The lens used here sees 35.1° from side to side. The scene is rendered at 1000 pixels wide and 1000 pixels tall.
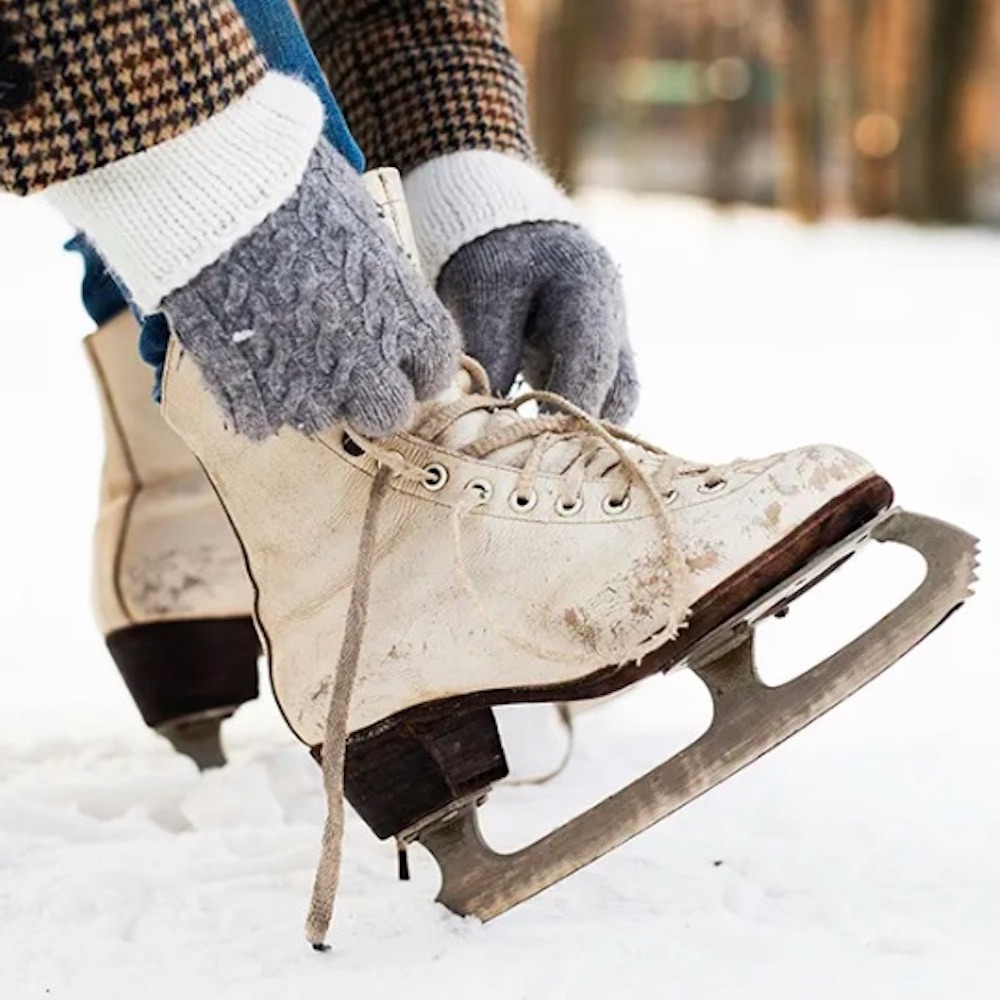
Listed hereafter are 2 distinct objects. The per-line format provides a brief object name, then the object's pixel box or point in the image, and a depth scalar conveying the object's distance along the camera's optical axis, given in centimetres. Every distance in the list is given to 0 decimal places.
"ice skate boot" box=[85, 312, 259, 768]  132
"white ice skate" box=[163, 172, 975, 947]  94
